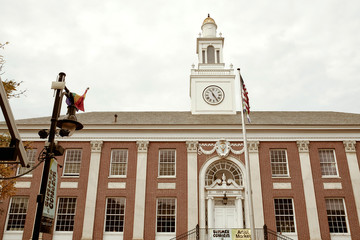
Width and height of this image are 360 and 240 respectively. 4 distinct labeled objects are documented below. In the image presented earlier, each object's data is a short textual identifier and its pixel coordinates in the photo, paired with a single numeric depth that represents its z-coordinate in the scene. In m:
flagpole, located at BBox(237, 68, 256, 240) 15.28
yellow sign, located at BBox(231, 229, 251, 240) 19.27
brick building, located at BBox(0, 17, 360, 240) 21.39
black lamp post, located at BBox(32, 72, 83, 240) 6.88
